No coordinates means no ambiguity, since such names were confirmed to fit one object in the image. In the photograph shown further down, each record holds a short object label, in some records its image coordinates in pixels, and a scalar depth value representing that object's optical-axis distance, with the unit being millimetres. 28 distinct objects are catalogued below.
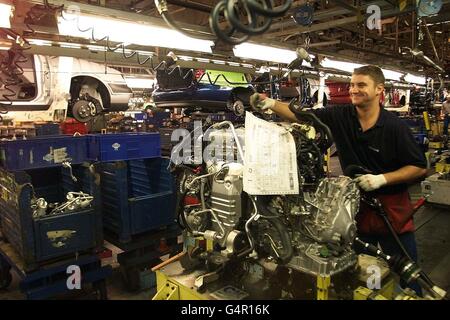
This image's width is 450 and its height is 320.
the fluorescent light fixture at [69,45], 3747
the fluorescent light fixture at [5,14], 2764
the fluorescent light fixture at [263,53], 4793
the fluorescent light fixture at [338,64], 6647
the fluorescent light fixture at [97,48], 3880
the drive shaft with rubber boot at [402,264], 1680
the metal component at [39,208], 2863
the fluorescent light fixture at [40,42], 3605
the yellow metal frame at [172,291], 1756
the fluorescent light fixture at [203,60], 4971
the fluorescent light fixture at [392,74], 8525
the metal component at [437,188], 4984
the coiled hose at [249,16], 1204
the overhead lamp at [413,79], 9902
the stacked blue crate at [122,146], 3416
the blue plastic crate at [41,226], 2650
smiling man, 2010
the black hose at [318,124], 1909
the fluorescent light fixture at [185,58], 4702
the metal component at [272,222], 1700
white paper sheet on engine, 1698
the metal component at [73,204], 2973
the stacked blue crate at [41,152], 2932
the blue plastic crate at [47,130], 5055
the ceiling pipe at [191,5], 3283
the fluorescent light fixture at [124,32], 3131
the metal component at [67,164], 3186
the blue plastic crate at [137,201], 3217
